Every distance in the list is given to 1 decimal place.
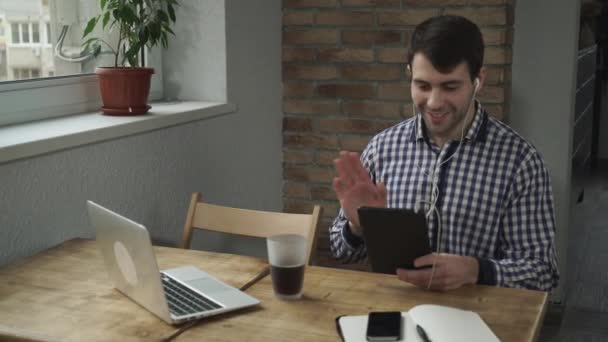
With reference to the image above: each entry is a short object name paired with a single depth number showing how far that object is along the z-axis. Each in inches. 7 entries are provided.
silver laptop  53.1
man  68.9
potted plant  93.0
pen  49.6
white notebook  49.8
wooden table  52.4
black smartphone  50.0
